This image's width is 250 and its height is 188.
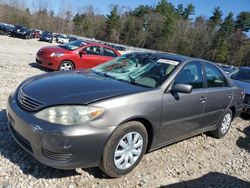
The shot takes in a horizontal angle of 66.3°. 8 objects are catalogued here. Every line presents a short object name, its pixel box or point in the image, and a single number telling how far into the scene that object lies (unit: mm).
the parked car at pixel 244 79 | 5160
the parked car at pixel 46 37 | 28090
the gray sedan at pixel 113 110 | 2088
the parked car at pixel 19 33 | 24955
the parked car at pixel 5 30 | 25910
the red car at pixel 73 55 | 7243
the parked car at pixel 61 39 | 31655
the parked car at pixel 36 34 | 30409
